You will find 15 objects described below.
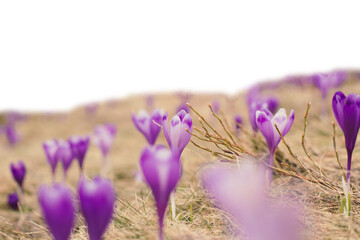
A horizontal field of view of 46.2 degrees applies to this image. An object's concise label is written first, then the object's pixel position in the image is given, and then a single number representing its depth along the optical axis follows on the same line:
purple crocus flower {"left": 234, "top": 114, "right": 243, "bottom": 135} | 3.89
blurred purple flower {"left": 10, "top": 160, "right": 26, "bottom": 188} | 3.14
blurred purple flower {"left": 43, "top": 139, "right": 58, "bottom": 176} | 2.85
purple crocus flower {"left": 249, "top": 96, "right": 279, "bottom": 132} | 2.28
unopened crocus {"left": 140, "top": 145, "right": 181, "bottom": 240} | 1.03
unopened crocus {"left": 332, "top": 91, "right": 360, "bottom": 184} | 1.50
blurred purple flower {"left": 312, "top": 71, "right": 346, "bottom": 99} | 5.28
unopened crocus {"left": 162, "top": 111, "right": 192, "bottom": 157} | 1.52
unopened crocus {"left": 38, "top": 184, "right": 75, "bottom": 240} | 0.97
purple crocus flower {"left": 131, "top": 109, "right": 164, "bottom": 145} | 2.24
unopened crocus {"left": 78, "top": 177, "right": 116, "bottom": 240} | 0.98
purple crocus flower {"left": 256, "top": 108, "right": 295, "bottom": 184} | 1.68
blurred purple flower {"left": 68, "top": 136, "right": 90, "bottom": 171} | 2.87
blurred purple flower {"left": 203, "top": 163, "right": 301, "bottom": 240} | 0.78
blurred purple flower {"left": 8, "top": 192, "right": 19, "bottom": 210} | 3.67
